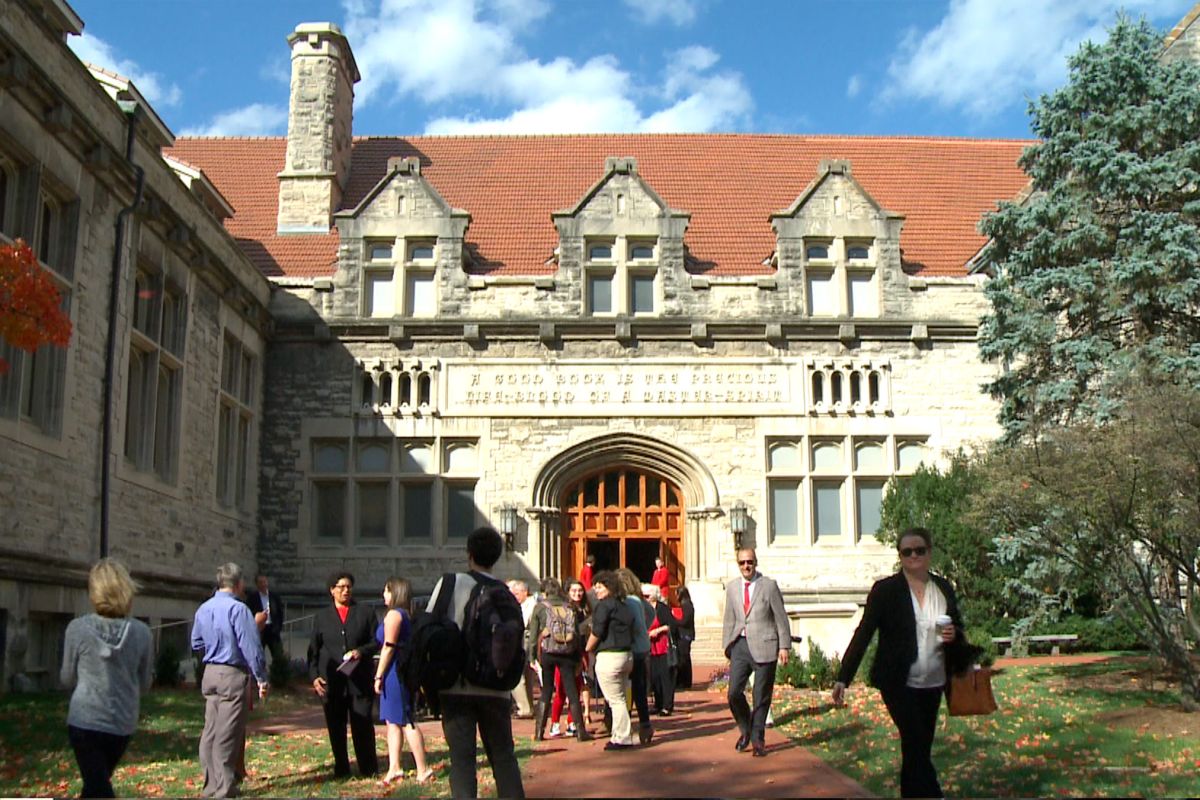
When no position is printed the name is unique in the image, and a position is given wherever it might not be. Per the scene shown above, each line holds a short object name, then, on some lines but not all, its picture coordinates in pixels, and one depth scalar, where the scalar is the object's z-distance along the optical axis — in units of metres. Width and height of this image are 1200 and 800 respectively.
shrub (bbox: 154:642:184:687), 13.67
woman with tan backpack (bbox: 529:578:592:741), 10.21
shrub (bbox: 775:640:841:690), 14.05
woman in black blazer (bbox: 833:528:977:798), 6.04
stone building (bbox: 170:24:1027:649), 20.20
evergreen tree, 16.12
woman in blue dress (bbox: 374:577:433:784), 8.19
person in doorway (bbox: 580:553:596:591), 17.80
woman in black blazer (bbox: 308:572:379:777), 8.49
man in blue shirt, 7.42
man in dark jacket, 10.87
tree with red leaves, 8.79
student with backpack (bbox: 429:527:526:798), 5.88
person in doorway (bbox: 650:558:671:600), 16.59
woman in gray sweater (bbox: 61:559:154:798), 5.80
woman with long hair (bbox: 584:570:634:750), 9.98
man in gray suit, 9.37
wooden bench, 16.88
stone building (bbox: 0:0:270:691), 12.04
